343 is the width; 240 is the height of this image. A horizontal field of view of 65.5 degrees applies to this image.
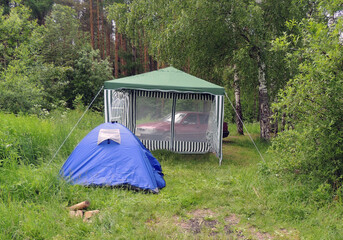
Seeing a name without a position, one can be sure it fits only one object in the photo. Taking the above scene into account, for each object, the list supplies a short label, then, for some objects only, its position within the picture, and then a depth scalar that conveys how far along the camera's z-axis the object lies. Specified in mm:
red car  8094
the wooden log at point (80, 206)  3852
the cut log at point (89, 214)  3652
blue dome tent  4629
